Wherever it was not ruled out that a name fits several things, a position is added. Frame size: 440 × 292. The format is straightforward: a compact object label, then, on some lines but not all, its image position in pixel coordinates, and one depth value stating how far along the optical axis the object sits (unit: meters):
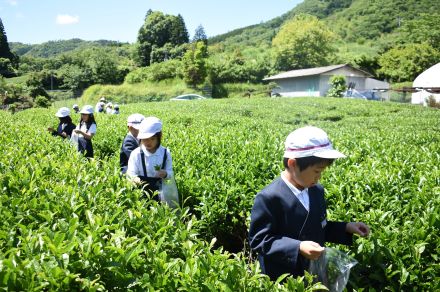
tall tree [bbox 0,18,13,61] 73.69
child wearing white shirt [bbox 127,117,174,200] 3.96
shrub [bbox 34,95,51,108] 34.68
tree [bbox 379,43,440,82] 44.06
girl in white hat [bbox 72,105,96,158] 6.93
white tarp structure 34.62
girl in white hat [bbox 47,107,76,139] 7.89
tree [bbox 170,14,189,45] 65.88
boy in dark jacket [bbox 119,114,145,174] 4.71
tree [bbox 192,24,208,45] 71.14
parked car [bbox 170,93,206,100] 35.53
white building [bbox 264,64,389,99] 39.97
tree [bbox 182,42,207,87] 42.03
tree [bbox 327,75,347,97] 34.84
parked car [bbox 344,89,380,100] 37.28
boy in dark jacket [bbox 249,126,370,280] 2.14
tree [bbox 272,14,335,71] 54.19
